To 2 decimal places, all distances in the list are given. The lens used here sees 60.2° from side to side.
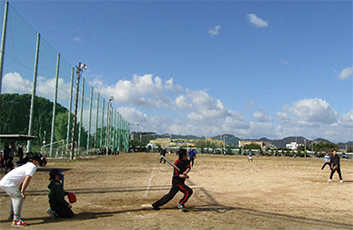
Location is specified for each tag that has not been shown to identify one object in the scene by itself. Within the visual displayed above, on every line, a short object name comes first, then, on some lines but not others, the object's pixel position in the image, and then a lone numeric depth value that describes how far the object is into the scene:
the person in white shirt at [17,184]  6.35
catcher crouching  7.16
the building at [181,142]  119.41
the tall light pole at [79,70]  36.10
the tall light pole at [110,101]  63.09
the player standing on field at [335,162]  16.06
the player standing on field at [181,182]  8.34
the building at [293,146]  136.75
